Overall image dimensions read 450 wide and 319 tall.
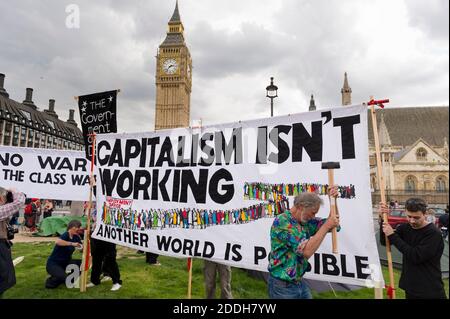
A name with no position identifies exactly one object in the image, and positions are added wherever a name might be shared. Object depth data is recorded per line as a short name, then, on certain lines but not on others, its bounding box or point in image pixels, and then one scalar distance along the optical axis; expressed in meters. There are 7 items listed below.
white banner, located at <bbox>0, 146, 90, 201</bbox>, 8.58
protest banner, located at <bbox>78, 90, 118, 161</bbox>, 5.85
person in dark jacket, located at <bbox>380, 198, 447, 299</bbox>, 2.91
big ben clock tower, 84.44
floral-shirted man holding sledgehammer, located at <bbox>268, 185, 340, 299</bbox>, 2.65
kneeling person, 5.69
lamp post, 11.91
